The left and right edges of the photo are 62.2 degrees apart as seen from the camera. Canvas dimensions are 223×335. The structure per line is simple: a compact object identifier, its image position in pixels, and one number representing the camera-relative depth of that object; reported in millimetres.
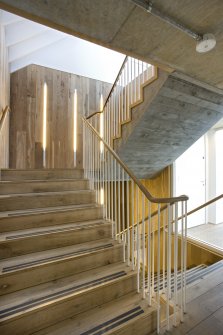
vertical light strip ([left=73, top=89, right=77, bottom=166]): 4764
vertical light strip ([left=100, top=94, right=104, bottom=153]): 4066
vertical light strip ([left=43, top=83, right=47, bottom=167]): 4410
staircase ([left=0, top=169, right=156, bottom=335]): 1518
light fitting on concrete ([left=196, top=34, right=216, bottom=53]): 1686
